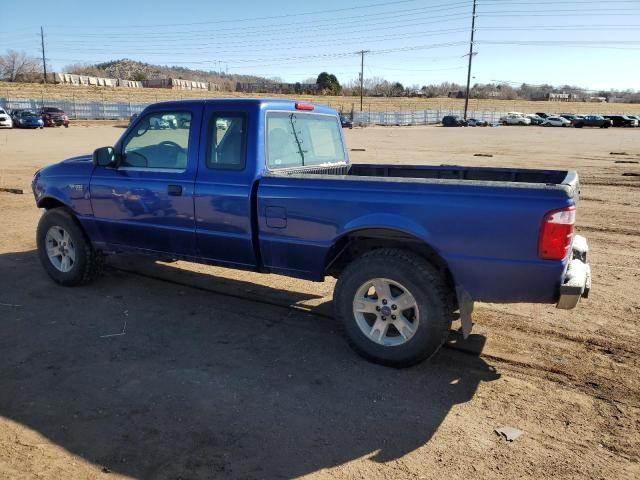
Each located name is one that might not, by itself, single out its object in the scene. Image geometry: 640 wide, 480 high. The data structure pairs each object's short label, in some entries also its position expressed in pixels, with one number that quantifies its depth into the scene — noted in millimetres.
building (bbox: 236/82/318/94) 119750
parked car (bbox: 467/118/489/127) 70250
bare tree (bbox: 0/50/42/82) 108500
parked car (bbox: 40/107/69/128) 44359
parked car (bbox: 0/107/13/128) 39812
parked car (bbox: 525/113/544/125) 68875
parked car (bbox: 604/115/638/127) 61656
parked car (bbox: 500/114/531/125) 71000
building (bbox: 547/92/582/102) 153875
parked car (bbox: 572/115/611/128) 61031
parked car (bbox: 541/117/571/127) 66312
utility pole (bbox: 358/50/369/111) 84125
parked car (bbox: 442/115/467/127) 69188
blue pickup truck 3438
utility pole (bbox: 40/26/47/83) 101125
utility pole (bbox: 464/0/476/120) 70862
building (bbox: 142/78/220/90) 132875
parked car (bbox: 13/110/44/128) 40406
